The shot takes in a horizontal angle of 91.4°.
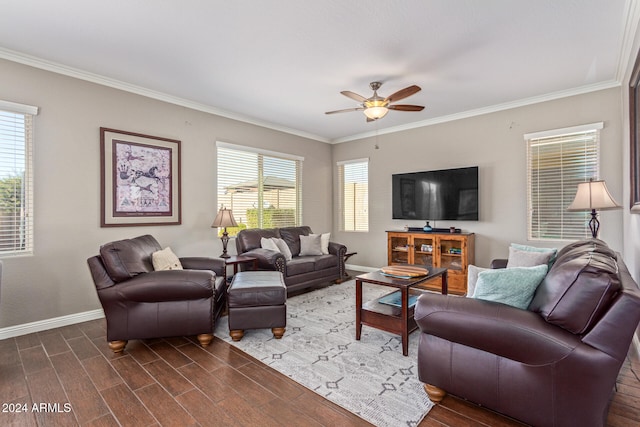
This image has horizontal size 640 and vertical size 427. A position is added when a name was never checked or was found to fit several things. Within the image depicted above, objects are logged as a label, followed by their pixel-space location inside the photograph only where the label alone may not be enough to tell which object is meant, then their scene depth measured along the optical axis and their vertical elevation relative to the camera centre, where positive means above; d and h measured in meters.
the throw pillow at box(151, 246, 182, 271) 3.19 -0.49
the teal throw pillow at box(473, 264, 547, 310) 1.78 -0.42
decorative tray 3.08 -0.60
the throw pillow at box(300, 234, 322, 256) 5.14 -0.53
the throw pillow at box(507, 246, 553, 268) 2.82 -0.42
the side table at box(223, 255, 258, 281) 4.08 -0.63
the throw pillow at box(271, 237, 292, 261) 4.75 -0.53
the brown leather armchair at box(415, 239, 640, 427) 1.45 -0.67
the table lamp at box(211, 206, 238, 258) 4.30 -0.09
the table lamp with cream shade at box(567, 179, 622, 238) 3.04 +0.15
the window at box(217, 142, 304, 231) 5.02 +0.48
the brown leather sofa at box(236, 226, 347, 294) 4.32 -0.70
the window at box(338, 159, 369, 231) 6.34 +0.39
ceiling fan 3.28 +1.24
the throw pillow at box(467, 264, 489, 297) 2.40 -0.53
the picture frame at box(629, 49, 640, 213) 2.81 +0.76
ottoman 2.89 -0.89
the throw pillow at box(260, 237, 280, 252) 4.62 -0.46
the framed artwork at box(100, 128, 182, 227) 3.73 +0.44
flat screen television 4.86 +0.31
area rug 1.96 -1.20
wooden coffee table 2.66 -0.91
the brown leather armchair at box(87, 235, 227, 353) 2.63 -0.73
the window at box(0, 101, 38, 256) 3.08 +0.35
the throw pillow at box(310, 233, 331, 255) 5.23 -0.51
